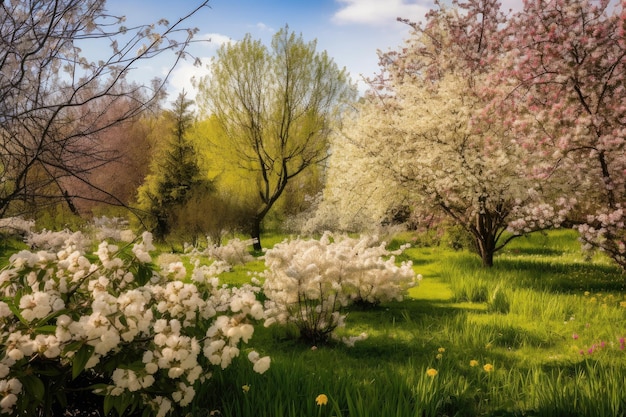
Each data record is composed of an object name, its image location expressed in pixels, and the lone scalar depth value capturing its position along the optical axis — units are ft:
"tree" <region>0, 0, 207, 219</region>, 13.14
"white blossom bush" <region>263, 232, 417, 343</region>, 20.31
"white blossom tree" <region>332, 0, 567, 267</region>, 31.94
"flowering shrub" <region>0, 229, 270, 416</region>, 8.37
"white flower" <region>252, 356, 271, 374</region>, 9.58
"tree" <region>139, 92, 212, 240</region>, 64.28
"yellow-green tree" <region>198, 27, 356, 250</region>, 58.70
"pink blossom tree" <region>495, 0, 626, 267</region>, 26.04
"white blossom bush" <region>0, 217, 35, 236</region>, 48.13
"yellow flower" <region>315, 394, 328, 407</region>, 10.69
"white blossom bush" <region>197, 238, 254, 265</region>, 42.05
